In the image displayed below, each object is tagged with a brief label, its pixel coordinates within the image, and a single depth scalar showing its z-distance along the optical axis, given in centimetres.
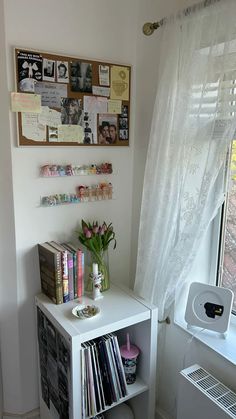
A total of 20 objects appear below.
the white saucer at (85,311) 143
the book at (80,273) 156
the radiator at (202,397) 119
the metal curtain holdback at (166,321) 162
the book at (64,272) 150
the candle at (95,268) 158
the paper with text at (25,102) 142
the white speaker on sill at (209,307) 139
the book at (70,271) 153
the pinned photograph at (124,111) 174
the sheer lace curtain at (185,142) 118
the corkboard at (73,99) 146
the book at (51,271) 149
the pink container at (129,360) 156
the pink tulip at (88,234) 162
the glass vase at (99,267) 166
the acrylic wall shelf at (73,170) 154
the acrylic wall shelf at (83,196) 159
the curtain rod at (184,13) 121
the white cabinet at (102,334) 134
